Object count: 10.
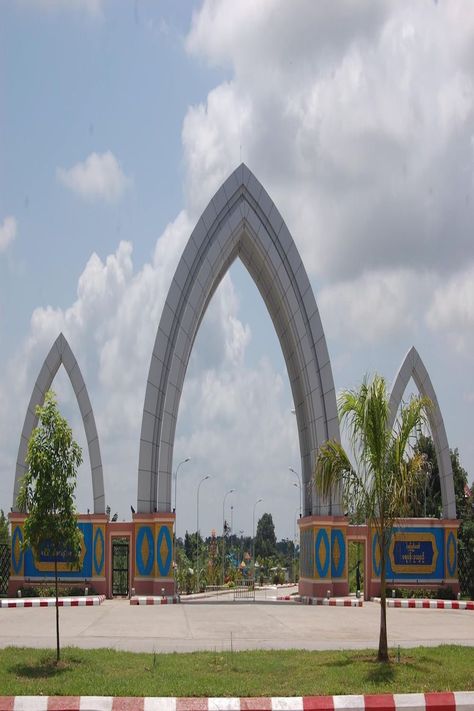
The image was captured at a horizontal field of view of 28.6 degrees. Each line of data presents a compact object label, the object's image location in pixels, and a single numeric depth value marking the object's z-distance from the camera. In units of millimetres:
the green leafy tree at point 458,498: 50988
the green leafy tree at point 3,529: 75225
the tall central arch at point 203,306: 38969
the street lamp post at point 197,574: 71881
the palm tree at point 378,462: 17875
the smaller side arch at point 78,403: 41500
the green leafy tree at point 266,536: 161125
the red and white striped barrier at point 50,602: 35094
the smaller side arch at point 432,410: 42688
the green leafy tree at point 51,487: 17812
